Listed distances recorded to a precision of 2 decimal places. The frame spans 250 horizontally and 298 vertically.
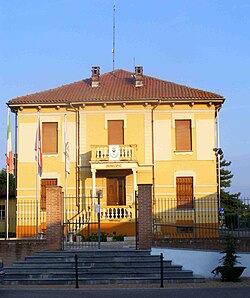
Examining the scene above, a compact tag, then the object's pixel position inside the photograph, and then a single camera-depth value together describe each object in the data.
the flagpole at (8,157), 30.98
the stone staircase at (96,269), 19.84
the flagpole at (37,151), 31.02
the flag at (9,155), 31.00
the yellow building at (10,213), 38.03
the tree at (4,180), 73.62
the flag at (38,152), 30.86
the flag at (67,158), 36.12
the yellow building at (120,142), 37.41
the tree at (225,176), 76.62
